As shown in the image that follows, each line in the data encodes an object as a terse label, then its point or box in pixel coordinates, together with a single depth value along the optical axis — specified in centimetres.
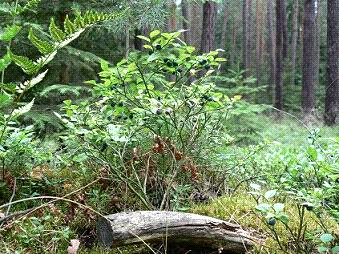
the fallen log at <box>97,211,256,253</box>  192
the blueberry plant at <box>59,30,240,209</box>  241
